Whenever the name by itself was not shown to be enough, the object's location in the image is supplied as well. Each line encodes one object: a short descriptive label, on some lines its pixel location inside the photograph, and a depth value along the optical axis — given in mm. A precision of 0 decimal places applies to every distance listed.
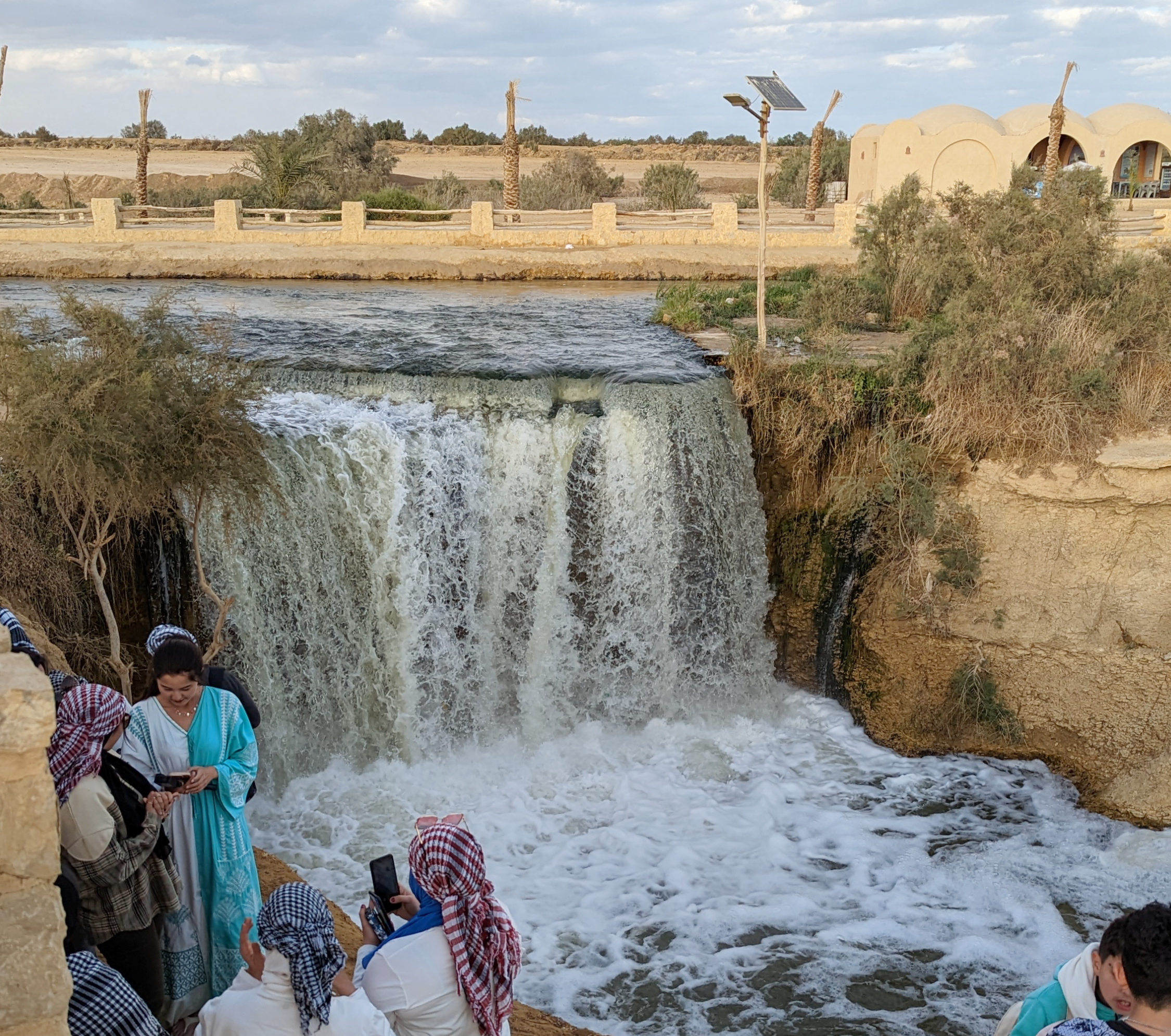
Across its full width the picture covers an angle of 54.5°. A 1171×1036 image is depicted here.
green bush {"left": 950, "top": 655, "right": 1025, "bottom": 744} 9141
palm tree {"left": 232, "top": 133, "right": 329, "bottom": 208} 26547
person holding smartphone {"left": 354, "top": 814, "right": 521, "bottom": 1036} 3131
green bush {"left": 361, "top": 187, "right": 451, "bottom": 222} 24703
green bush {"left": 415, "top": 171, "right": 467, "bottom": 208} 28672
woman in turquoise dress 4031
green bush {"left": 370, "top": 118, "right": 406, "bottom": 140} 59575
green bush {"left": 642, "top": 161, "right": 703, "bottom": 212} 30047
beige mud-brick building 26844
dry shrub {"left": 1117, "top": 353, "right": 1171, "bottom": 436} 9172
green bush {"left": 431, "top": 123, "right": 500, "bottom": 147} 61000
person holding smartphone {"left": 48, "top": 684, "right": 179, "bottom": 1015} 3414
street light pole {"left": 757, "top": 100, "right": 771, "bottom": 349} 10672
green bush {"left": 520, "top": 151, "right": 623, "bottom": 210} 31375
